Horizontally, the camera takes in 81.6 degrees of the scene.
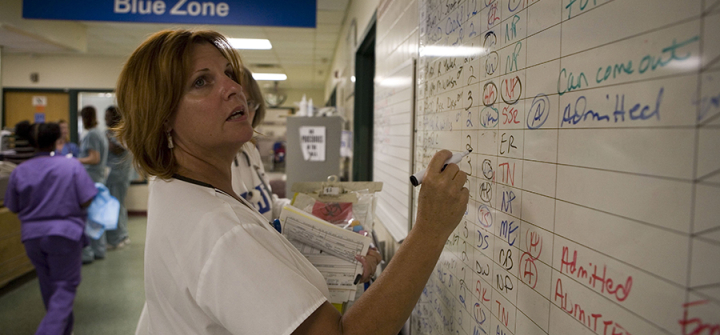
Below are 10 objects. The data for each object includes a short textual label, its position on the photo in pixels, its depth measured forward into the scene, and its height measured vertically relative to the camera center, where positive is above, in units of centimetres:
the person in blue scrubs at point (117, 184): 551 -64
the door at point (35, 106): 756 +54
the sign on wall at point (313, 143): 366 +0
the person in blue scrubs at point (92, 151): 496 -17
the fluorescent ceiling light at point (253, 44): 585 +142
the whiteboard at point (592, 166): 41 -2
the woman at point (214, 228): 73 -17
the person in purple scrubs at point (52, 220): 283 -59
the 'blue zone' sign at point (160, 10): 310 +96
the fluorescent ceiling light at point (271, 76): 928 +148
